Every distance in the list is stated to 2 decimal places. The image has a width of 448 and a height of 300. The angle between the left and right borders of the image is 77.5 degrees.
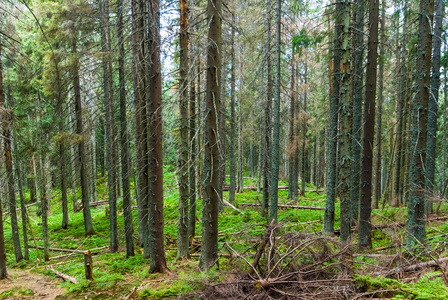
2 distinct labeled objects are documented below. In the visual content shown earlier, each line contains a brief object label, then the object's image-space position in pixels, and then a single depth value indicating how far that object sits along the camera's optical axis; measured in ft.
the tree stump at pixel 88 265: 23.56
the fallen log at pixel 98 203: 70.92
